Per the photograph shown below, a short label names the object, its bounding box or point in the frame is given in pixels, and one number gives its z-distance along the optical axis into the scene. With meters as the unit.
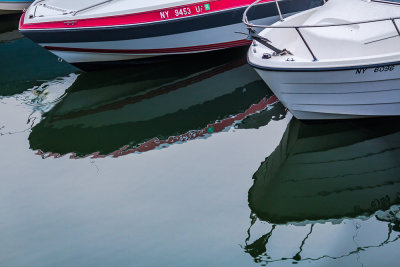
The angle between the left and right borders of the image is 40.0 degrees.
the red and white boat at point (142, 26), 8.03
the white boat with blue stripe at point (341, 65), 5.76
